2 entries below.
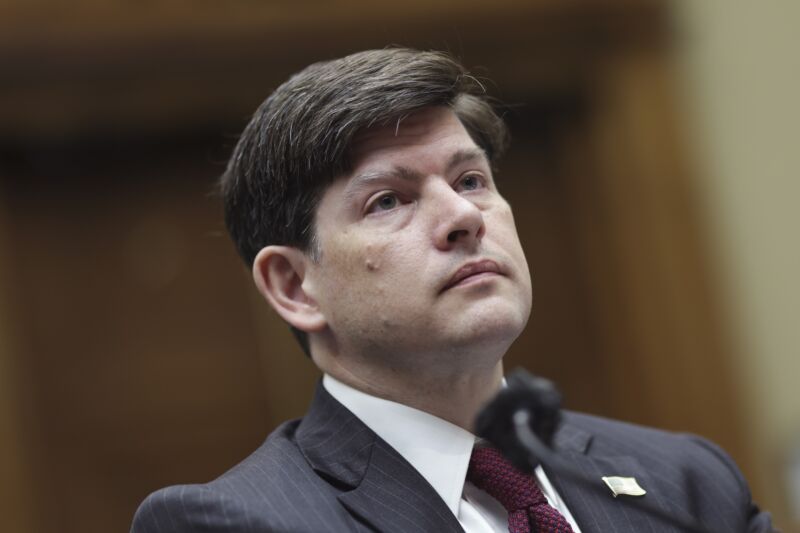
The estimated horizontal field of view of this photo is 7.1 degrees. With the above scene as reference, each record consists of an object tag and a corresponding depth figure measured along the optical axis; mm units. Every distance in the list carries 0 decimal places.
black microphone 4021
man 4132
